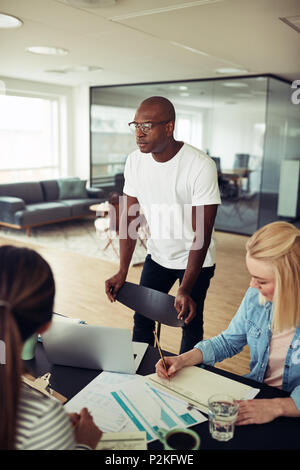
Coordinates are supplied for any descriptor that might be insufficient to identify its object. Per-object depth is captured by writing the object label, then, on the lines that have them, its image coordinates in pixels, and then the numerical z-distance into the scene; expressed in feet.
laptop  4.34
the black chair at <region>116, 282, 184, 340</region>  6.20
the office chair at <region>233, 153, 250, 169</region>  24.35
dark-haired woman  2.58
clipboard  4.07
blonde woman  3.96
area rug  20.42
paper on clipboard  3.41
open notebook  4.12
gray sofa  23.97
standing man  6.79
